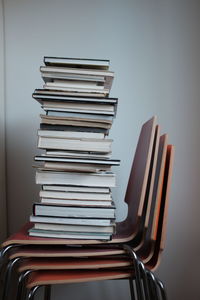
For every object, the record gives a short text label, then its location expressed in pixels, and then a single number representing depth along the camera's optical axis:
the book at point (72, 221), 0.96
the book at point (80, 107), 1.02
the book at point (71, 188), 0.99
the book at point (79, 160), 0.97
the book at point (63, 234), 0.95
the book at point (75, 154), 0.99
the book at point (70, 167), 0.98
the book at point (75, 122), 1.01
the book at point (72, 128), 1.01
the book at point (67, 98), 1.00
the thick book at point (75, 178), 1.00
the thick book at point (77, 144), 1.00
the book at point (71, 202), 0.99
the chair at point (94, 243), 0.91
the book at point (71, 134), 1.00
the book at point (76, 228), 0.96
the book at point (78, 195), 0.99
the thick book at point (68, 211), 0.96
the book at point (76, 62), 1.02
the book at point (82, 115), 1.02
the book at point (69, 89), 1.03
